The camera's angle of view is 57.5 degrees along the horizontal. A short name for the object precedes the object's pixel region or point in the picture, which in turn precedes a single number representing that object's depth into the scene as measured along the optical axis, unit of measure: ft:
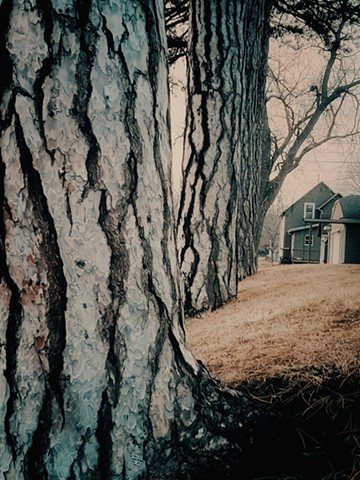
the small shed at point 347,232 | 68.39
